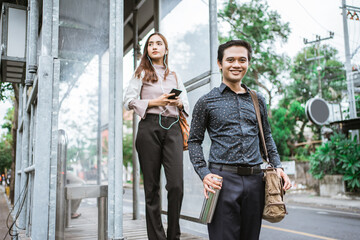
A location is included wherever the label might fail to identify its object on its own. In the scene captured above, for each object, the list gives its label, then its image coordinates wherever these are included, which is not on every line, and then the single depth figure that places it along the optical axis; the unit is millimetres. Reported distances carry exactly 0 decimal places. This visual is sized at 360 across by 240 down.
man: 1924
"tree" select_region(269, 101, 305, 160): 19750
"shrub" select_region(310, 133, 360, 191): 11391
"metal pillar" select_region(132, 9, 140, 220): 5765
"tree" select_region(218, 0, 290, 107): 18219
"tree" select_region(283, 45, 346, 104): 25828
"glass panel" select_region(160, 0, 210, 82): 3938
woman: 2762
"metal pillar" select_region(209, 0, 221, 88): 3551
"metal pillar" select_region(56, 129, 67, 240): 2824
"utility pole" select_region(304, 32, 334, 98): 23192
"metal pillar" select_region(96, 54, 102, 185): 3430
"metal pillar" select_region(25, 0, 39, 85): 3670
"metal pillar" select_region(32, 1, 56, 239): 2695
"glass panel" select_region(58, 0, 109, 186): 3131
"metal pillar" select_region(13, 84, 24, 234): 5796
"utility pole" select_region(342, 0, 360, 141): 12805
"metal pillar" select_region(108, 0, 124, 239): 2727
